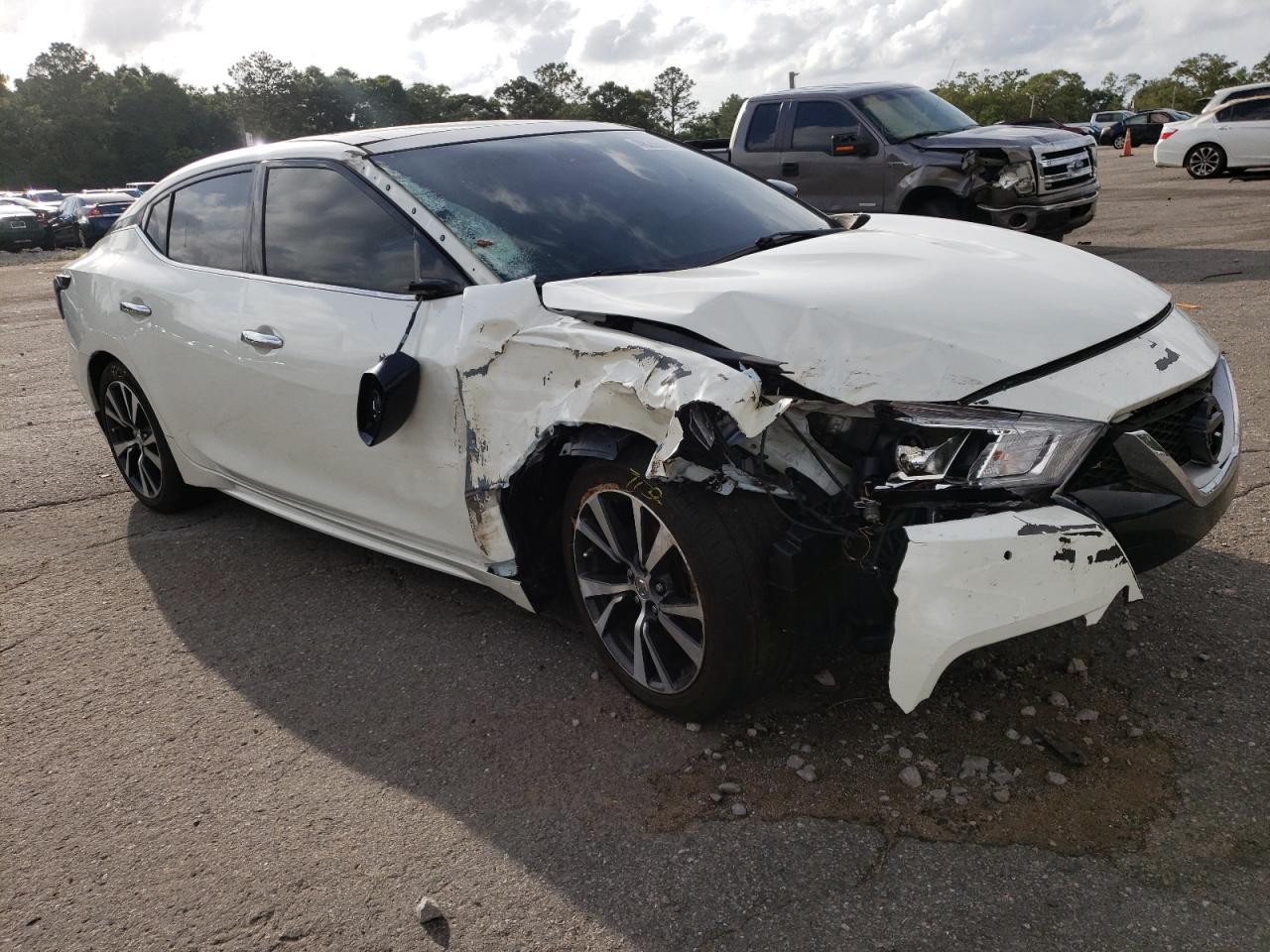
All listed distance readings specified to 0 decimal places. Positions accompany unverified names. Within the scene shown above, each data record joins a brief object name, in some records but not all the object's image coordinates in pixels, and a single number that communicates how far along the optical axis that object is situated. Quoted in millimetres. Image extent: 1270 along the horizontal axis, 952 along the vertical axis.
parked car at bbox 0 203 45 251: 26688
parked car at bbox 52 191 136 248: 26094
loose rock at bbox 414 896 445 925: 2439
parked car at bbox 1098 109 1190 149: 41375
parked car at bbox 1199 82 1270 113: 18672
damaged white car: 2463
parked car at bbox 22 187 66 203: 35938
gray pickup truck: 10062
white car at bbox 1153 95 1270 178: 18531
